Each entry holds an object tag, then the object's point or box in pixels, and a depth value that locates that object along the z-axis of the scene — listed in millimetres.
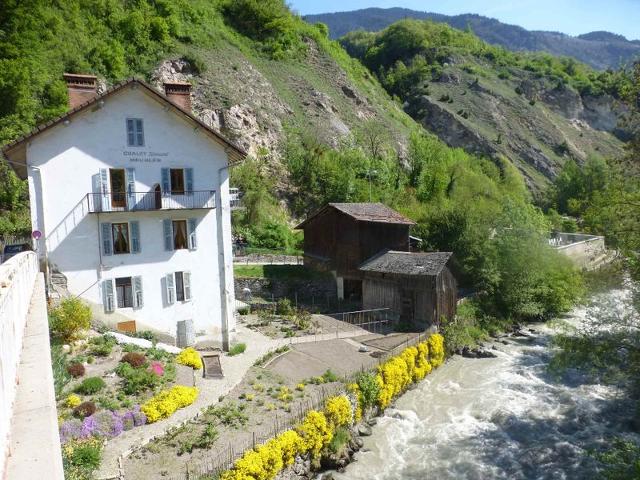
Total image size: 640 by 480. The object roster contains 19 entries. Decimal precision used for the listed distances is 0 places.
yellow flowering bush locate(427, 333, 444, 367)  26391
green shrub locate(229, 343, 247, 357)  23109
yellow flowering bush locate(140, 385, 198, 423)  16031
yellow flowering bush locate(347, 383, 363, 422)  19378
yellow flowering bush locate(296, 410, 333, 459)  16438
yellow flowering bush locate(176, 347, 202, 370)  20234
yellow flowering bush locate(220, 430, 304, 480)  13844
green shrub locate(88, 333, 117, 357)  18984
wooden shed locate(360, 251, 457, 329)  28703
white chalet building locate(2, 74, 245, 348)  20906
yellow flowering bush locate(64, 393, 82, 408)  15430
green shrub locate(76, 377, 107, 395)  16422
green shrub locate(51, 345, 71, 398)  15906
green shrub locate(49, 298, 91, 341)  18766
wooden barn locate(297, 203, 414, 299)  33375
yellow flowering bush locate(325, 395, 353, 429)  17859
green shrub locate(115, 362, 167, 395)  17031
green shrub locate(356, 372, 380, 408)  20088
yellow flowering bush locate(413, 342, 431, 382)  24344
